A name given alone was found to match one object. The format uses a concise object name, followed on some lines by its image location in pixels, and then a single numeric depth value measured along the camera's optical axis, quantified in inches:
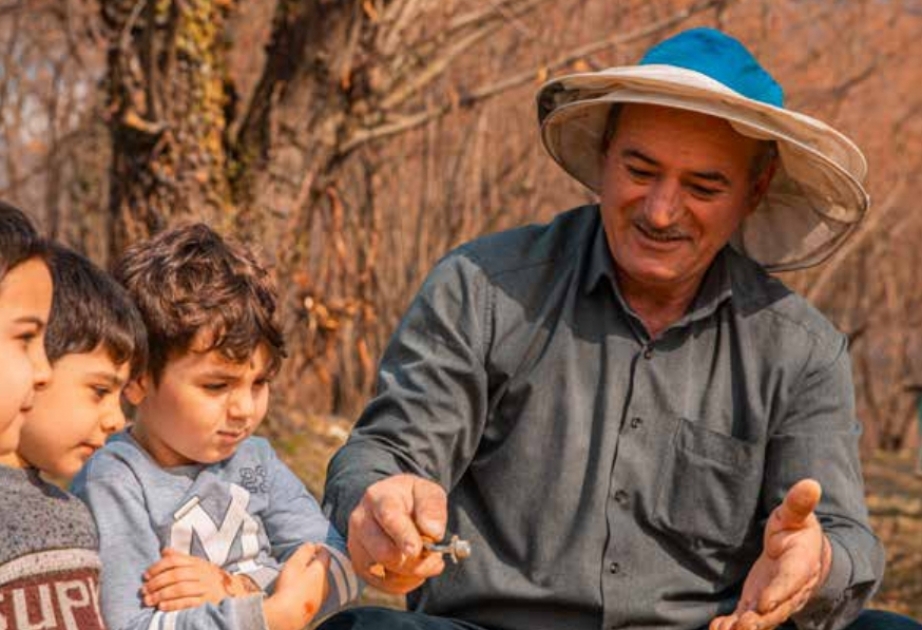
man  130.6
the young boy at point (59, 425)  97.7
